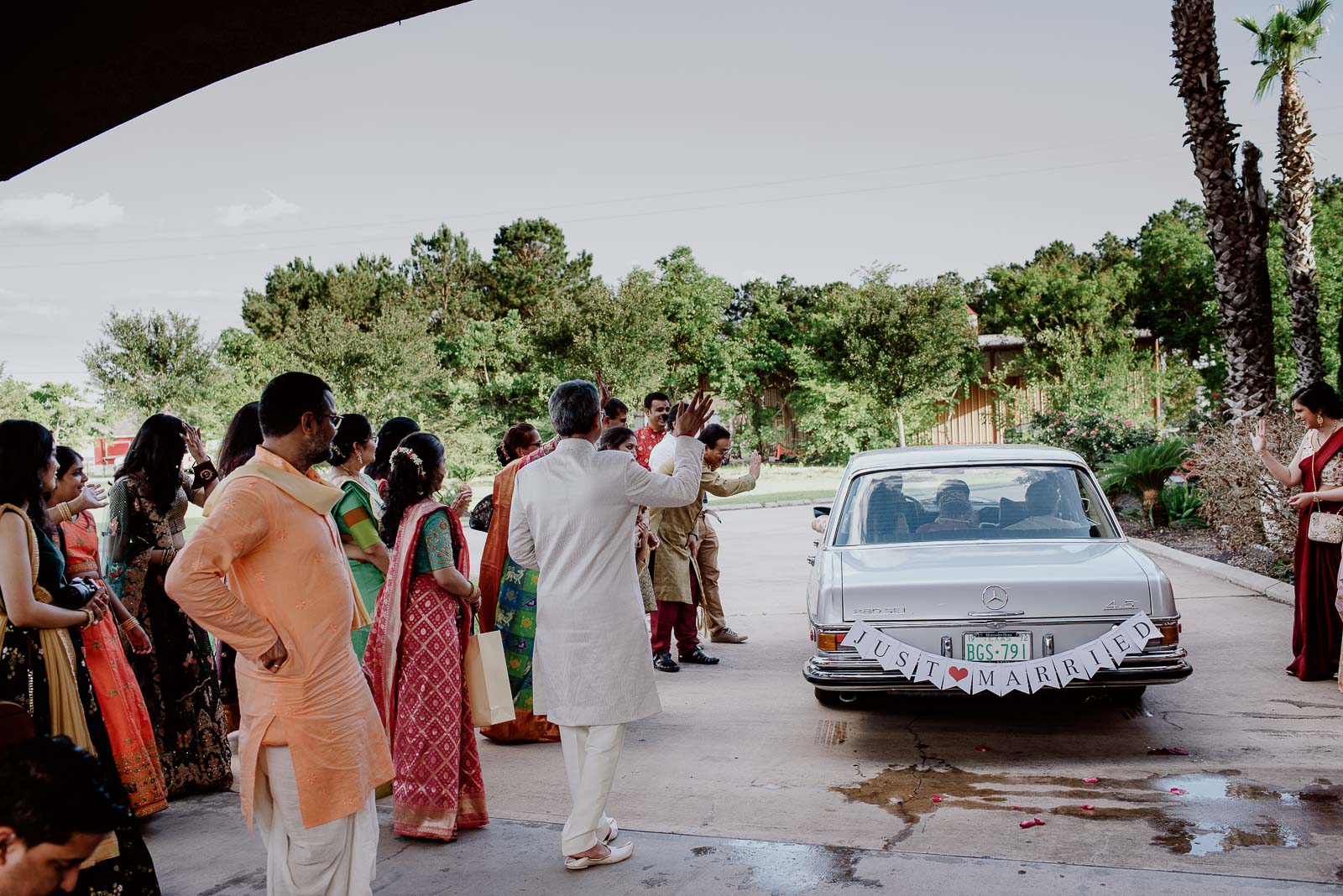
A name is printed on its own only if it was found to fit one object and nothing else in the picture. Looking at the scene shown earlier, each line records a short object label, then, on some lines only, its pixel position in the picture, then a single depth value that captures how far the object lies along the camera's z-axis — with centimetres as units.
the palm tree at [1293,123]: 1560
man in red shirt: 887
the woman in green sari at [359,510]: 501
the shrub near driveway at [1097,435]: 1767
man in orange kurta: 310
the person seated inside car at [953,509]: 655
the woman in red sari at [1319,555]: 673
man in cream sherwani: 427
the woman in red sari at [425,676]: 468
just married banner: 522
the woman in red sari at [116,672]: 446
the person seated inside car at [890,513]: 647
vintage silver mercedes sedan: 529
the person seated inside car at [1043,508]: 648
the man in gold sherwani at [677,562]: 794
